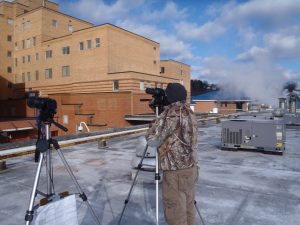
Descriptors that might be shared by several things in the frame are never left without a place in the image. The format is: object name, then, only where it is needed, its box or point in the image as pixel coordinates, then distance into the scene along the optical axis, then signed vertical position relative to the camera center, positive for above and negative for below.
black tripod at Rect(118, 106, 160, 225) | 3.44 -0.88
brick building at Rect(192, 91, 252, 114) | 40.44 +0.42
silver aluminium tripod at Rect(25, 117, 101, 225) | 2.83 -0.63
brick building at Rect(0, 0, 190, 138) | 34.66 +7.04
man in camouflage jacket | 3.05 -0.50
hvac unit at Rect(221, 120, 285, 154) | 8.66 -0.97
